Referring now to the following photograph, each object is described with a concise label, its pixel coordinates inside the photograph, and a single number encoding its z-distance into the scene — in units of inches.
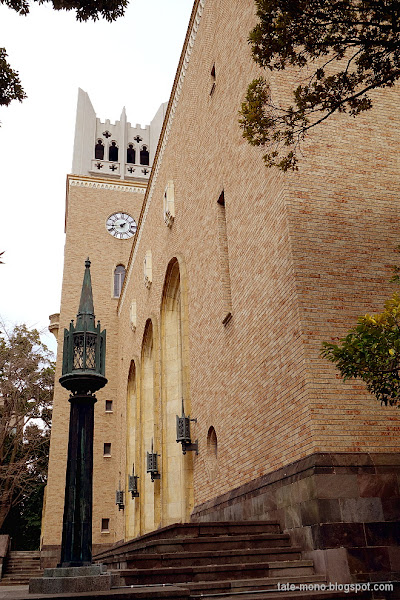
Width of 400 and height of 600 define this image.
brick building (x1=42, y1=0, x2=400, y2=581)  283.9
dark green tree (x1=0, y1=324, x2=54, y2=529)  1191.6
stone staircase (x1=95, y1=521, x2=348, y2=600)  252.5
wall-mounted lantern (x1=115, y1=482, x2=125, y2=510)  940.6
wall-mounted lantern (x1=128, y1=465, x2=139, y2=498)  810.2
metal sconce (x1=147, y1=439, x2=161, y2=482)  651.5
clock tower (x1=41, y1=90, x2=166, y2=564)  1028.5
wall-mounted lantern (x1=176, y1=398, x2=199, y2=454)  531.0
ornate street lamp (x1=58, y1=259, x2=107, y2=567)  229.6
